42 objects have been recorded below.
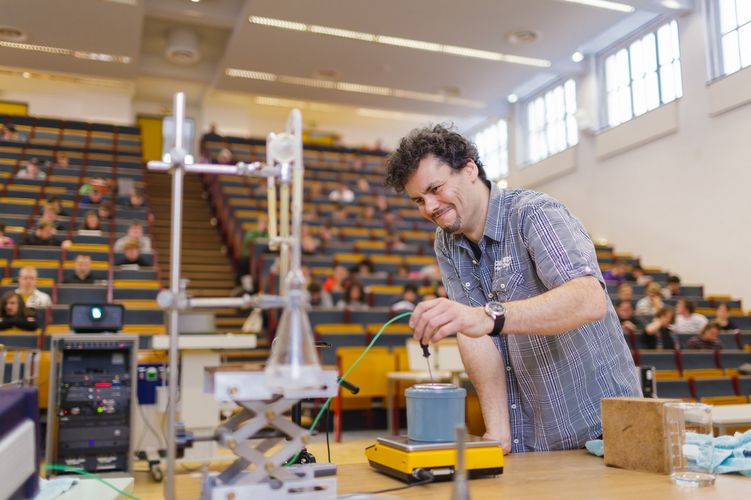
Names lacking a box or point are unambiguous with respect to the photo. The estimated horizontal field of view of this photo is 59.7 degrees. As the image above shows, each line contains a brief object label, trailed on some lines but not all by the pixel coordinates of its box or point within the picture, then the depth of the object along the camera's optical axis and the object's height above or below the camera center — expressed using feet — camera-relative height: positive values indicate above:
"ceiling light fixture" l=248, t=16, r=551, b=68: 29.17 +13.30
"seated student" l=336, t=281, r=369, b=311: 21.03 +1.01
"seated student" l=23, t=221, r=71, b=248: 22.40 +3.25
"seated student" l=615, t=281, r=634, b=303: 22.39 +1.08
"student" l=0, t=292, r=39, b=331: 15.66 +0.47
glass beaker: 3.50 -0.65
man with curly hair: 4.50 +0.28
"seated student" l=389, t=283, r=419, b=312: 19.70 +0.87
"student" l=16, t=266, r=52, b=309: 17.20 +1.15
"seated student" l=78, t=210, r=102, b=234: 24.49 +4.09
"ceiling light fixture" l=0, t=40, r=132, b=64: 31.81 +13.99
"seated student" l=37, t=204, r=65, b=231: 23.20 +4.20
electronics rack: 9.19 -0.96
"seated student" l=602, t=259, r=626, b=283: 26.94 +2.04
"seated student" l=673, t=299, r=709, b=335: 21.58 +0.10
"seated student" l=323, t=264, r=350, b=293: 22.61 +1.69
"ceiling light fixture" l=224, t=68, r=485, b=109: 35.63 +13.59
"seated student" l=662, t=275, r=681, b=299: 25.22 +1.30
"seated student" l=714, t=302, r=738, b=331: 22.22 +0.09
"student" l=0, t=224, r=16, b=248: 21.80 +3.13
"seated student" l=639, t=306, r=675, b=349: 19.53 -0.36
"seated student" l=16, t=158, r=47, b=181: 29.71 +7.32
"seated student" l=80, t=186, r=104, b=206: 27.63 +5.69
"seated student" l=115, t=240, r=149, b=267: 21.39 +2.45
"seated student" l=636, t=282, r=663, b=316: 22.79 +0.71
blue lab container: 3.38 -0.43
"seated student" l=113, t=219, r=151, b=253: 22.09 +3.13
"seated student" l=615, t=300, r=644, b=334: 20.29 +0.23
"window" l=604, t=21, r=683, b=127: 28.81 +11.49
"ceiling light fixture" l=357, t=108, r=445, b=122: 48.63 +15.90
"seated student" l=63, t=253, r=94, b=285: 19.49 +1.77
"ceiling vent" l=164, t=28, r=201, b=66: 33.40 +14.61
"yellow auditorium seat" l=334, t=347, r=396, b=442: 16.81 -1.33
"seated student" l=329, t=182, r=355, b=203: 34.58 +7.03
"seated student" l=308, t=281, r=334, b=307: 21.35 +1.06
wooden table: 3.02 -0.79
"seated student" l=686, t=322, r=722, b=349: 20.21 -0.55
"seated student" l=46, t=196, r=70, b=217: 25.37 +4.93
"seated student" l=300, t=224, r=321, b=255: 26.09 +3.43
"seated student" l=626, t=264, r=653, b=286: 26.58 +1.93
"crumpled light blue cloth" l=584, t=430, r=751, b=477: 3.55 -0.71
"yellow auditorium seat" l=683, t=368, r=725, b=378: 17.28 -1.35
